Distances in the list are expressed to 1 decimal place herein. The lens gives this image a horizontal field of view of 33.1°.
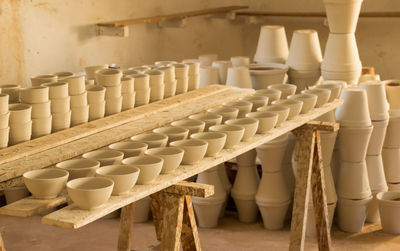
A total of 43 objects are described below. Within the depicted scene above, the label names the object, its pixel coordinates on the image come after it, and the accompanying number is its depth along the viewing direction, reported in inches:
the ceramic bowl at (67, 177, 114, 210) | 78.2
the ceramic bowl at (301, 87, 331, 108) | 132.7
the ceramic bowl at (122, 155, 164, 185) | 86.8
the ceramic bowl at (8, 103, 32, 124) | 100.3
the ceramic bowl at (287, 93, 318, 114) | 127.3
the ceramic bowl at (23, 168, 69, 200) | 82.4
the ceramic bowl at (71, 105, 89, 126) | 111.7
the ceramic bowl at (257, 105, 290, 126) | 118.3
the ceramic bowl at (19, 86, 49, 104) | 105.3
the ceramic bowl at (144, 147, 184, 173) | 91.7
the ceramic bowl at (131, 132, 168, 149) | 100.7
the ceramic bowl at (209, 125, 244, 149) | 104.7
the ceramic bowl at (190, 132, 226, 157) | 100.1
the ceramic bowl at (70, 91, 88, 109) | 111.5
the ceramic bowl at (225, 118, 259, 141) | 108.8
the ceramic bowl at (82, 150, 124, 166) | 92.7
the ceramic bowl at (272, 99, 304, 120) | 123.0
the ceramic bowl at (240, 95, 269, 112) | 127.6
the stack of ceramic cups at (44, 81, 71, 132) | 108.3
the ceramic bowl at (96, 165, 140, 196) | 82.8
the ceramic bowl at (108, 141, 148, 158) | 96.4
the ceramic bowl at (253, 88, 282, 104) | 134.0
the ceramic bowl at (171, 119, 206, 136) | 109.7
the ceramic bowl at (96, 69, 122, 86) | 119.4
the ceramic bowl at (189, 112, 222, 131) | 114.1
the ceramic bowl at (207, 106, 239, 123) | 117.8
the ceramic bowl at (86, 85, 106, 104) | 114.6
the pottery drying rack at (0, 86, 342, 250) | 82.0
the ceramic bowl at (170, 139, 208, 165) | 96.0
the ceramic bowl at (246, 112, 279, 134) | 113.0
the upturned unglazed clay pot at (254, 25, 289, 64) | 184.4
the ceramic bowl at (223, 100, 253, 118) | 122.1
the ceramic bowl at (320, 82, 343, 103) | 139.4
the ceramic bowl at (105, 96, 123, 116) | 119.3
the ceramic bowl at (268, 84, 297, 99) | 141.1
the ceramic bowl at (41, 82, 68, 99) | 108.3
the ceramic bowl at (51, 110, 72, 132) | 108.4
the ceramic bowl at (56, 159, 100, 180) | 87.8
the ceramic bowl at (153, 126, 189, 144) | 104.3
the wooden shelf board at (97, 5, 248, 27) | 217.8
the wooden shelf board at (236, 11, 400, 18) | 254.5
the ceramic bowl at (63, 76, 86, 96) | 112.2
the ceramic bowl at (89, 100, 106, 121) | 115.3
